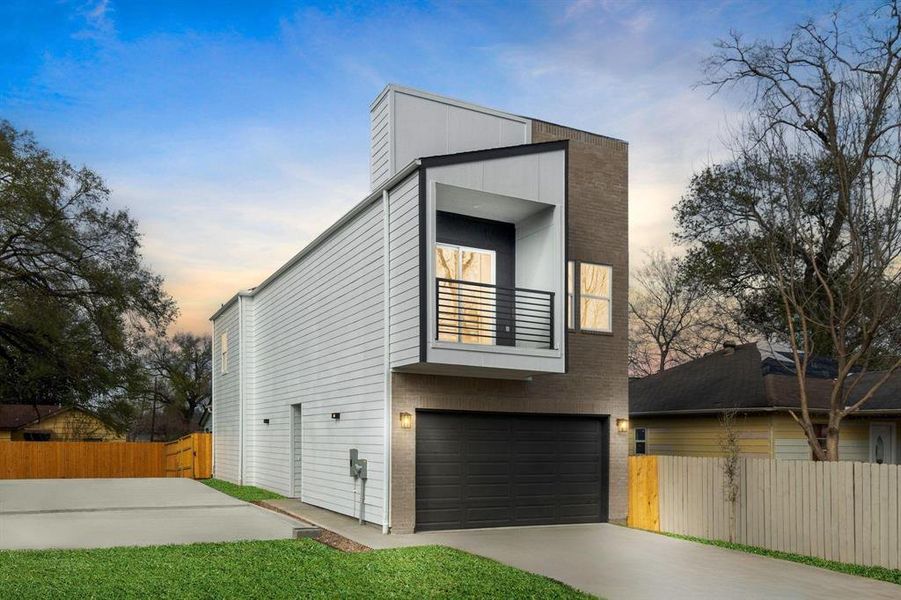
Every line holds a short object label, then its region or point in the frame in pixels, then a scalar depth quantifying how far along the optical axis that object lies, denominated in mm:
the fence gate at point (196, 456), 26922
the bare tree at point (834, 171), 13016
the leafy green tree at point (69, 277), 23422
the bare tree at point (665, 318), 33906
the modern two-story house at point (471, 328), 13109
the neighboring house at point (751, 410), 18312
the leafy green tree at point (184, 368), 50625
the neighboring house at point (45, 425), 42188
